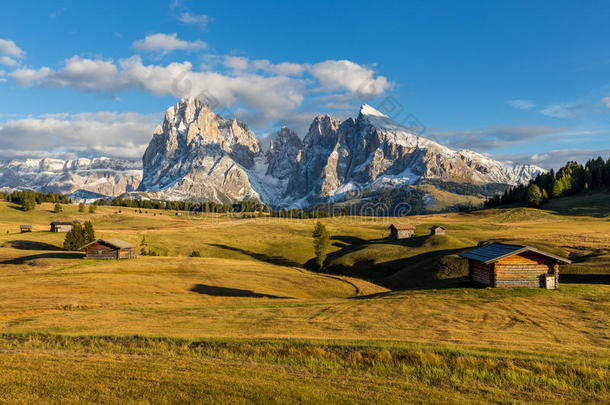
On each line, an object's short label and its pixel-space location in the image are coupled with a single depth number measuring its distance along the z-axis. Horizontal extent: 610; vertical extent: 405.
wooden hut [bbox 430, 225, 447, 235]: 105.38
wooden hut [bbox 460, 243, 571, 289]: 42.59
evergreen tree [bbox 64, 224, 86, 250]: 92.75
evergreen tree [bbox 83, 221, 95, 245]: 95.31
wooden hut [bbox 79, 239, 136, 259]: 78.97
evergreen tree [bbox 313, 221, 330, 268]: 91.06
